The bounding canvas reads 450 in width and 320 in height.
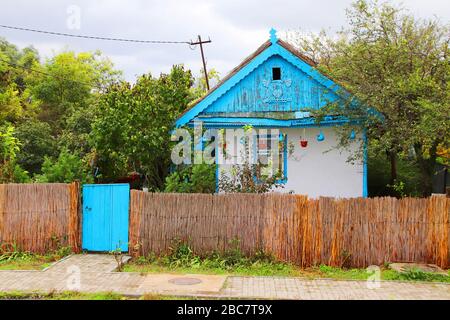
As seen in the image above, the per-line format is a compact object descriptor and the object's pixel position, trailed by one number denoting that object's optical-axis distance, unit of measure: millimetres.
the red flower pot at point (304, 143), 14062
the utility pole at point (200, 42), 25534
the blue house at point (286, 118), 13641
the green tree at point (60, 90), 30578
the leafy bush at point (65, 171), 12297
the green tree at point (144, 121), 13805
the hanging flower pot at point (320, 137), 13797
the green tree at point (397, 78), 10234
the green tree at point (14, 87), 24766
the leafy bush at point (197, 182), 11870
